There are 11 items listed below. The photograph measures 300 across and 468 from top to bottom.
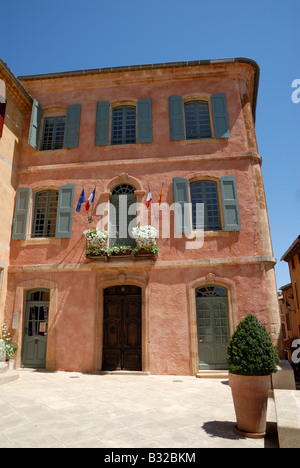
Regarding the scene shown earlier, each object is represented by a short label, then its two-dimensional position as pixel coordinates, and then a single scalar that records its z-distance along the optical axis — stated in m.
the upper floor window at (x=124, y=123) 11.91
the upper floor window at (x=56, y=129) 12.09
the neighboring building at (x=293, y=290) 23.52
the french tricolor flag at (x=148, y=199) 10.67
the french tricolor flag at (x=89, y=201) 10.94
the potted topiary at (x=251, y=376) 4.41
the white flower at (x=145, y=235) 10.27
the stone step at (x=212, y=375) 9.27
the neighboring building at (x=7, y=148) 10.84
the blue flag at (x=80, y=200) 10.86
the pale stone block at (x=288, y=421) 3.46
